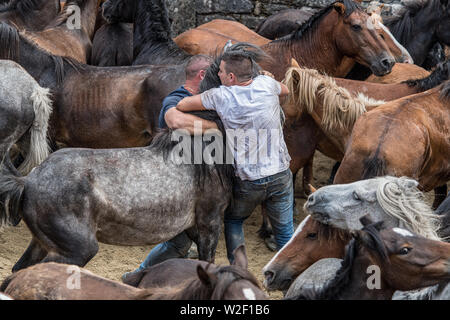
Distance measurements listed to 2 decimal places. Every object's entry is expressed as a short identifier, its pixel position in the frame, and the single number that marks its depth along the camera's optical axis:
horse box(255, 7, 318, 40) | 15.63
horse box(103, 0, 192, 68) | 12.47
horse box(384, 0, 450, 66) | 14.33
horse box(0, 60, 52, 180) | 9.84
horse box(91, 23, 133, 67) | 14.05
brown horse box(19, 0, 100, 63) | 13.01
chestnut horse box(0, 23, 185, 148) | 11.14
